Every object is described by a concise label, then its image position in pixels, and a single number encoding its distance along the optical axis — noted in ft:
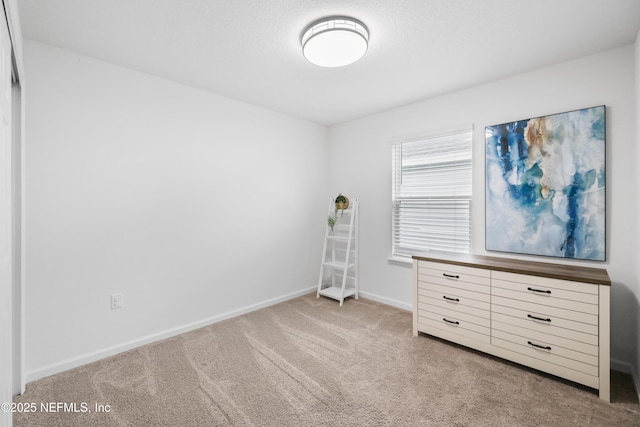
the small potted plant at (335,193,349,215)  12.87
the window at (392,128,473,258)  10.08
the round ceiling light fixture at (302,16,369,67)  6.25
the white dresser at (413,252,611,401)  6.39
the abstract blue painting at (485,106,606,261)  7.54
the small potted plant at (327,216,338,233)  13.05
